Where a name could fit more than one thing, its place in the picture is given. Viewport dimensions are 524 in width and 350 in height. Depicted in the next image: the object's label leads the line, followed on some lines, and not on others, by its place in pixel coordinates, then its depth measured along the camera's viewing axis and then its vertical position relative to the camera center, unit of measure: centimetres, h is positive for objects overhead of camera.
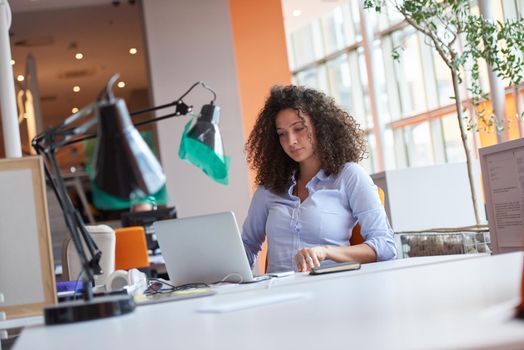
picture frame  224 -1
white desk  105 -18
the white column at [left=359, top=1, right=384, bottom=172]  1112 +168
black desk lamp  151 +12
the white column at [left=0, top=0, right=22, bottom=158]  686 +121
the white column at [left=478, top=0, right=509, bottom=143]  590 +70
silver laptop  251 -8
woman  305 +9
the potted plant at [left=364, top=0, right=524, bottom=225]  491 +95
